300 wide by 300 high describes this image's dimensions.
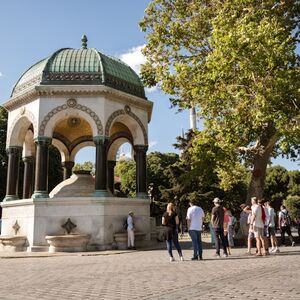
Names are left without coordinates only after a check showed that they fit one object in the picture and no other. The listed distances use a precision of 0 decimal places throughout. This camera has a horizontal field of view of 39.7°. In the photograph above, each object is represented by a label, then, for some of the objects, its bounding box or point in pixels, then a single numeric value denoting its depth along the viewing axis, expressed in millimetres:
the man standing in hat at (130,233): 15711
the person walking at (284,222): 16906
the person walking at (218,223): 12125
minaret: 62881
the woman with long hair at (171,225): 11516
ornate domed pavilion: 15906
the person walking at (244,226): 16689
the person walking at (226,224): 13594
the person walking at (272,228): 13891
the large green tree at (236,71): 14086
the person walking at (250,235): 12766
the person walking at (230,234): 15638
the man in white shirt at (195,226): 11508
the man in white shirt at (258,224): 12297
